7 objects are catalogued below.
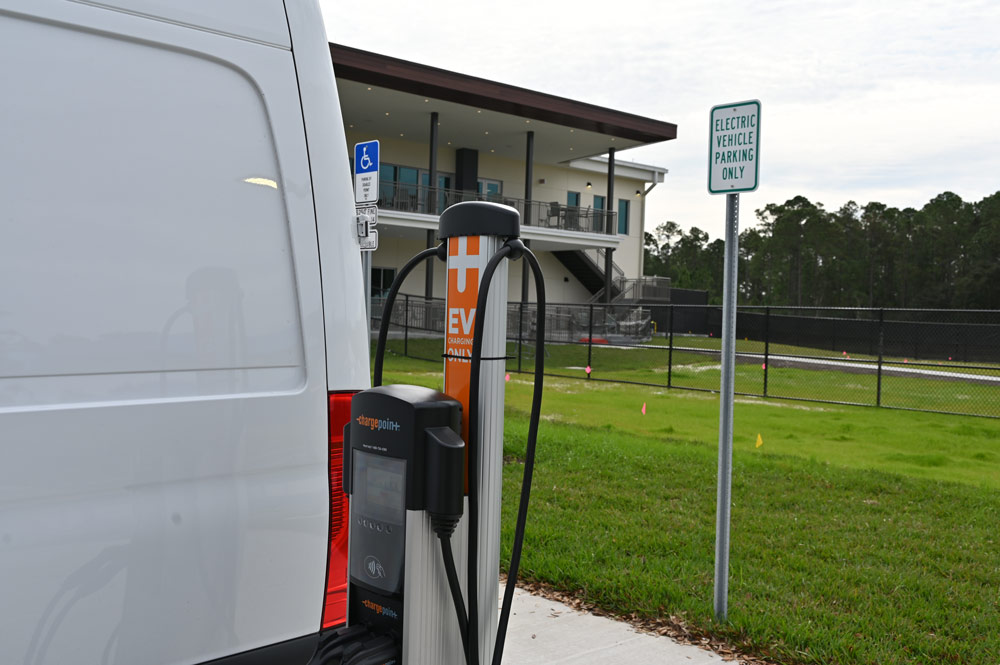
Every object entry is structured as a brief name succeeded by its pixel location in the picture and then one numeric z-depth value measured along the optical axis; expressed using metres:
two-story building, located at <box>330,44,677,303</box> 29.45
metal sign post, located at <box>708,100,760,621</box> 4.20
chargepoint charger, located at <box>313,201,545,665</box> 2.18
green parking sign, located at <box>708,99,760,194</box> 4.21
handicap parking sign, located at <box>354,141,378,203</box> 10.16
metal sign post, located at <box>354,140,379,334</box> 9.91
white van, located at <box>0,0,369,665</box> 1.72
